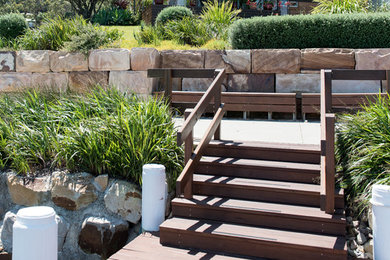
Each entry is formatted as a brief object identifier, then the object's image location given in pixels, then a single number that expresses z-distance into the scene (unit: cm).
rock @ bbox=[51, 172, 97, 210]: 575
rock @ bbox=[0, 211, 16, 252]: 595
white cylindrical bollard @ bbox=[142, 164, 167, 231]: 523
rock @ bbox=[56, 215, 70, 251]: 578
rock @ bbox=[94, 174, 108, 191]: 575
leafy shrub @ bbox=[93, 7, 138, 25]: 1855
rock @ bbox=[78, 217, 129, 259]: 552
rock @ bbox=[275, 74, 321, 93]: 958
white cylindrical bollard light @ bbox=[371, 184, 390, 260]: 416
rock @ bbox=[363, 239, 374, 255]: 457
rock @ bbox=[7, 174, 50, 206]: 593
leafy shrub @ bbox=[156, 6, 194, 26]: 1290
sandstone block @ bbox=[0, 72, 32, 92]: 1091
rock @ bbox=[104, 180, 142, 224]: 562
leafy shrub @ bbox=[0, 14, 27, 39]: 1177
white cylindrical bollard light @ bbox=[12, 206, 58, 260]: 407
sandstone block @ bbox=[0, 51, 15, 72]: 1091
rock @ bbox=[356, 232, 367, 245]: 468
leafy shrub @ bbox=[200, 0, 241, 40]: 1134
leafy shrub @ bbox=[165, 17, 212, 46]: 1105
